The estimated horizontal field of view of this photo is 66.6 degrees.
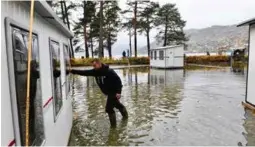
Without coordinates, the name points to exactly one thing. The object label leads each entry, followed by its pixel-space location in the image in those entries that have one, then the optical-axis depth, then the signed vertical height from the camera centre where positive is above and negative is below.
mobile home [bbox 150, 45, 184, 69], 17.98 +0.22
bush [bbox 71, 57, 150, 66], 20.41 -0.07
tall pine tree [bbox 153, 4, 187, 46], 27.10 +4.88
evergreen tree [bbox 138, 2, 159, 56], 25.39 +5.57
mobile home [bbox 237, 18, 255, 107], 5.47 -0.25
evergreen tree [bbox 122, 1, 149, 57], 24.88 +6.42
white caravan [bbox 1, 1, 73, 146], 1.48 -0.17
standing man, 4.22 -0.49
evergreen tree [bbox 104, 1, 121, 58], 25.07 +5.20
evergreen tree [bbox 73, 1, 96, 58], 23.35 +5.07
